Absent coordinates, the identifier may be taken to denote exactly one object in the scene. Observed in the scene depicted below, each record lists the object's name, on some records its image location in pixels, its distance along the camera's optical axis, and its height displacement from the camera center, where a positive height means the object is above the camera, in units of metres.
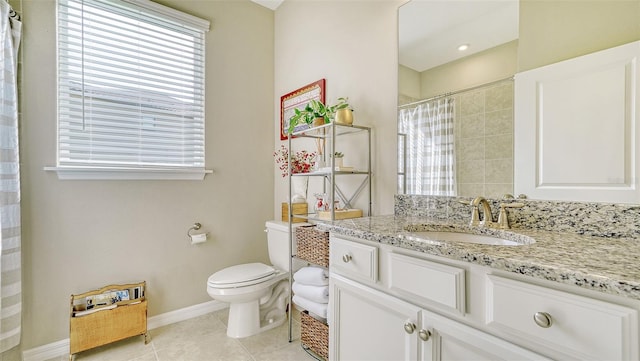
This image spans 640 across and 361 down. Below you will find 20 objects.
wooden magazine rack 1.76 -0.86
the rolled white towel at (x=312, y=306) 1.67 -0.75
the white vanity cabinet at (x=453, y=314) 0.61 -0.37
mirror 1.28 +0.46
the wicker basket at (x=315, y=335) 1.69 -0.94
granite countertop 0.60 -0.20
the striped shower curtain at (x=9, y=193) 1.51 -0.07
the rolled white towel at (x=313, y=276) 1.68 -0.58
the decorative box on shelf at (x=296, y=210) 2.22 -0.25
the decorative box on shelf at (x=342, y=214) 1.76 -0.22
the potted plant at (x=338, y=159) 1.86 +0.13
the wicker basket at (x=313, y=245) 1.67 -0.40
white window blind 1.87 +0.62
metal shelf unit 1.72 +0.03
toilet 1.94 -0.75
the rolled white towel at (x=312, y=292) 1.66 -0.67
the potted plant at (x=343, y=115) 1.76 +0.38
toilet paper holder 2.31 -0.39
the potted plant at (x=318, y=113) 1.89 +0.43
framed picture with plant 2.22 +0.64
